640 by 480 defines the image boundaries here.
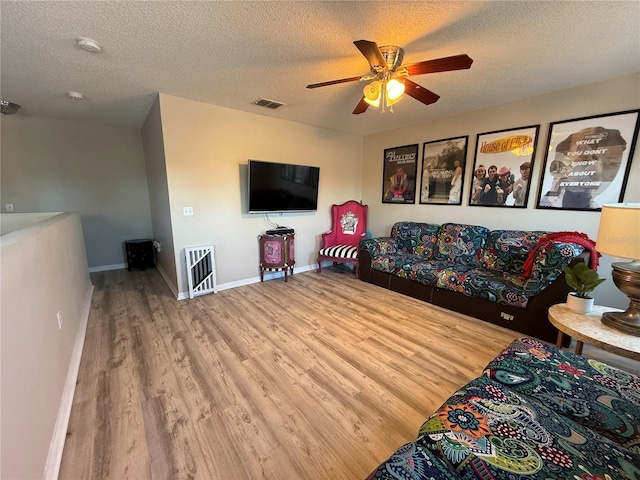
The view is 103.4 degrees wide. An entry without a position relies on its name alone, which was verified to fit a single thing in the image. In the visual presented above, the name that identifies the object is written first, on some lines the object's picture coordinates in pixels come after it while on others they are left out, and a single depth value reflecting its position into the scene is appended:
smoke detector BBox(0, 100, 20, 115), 3.09
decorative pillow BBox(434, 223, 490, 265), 3.33
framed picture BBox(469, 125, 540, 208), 3.03
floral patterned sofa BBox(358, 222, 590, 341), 2.38
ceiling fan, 1.68
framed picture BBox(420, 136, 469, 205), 3.62
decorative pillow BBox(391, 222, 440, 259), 3.73
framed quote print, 2.45
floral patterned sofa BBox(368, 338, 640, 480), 0.80
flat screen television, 3.56
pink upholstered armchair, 4.62
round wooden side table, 1.47
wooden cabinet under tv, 3.80
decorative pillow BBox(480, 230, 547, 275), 2.86
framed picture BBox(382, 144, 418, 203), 4.18
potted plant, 1.80
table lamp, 1.45
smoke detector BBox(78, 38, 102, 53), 1.84
